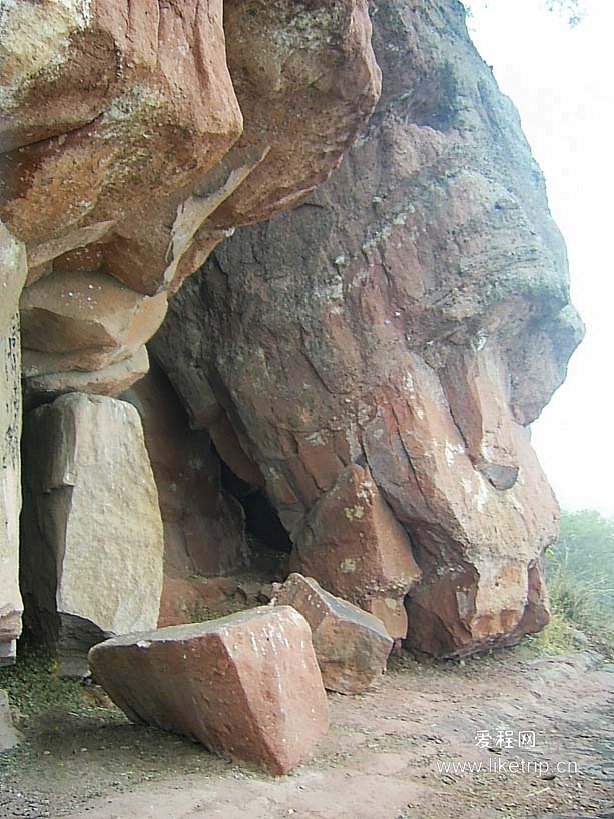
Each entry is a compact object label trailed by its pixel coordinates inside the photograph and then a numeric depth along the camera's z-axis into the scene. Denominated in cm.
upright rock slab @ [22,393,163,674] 348
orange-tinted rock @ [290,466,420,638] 496
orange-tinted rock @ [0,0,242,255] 198
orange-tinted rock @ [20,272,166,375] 348
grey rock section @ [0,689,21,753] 297
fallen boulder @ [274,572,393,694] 411
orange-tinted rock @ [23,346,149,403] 380
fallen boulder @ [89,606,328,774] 279
